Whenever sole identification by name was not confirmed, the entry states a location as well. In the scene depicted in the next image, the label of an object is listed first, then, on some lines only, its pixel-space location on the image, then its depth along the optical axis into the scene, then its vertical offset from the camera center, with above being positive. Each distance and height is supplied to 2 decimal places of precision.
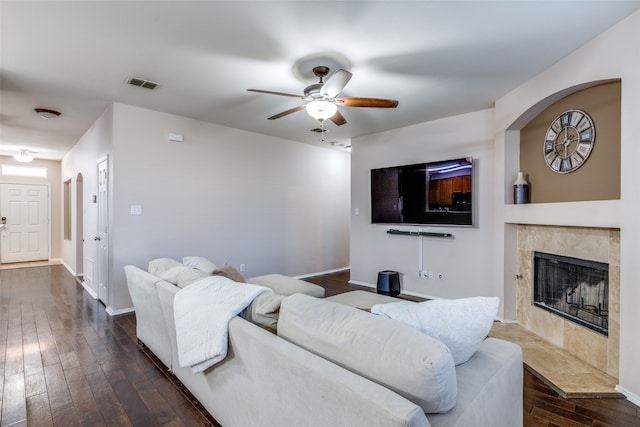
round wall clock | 2.62 +0.61
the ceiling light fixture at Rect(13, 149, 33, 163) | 6.21 +1.10
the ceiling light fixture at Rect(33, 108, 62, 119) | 4.01 +1.28
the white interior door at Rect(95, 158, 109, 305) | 3.99 -0.27
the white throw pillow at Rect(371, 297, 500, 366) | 1.29 -0.45
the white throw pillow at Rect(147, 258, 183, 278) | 2.73 -0.48
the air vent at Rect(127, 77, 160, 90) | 3.12 +1.30
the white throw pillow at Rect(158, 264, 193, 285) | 2.35 -0.47
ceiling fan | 2.65 +0.95
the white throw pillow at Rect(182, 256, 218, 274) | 2.70 -0.46
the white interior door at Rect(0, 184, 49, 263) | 7.04 -0.22
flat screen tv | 4.11 +0.25
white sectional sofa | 0.99 -0.61
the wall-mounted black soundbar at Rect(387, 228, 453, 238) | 4.31 -0.32
